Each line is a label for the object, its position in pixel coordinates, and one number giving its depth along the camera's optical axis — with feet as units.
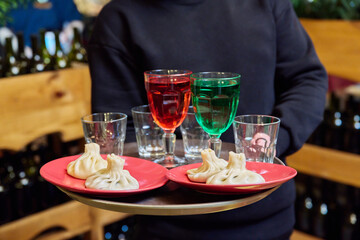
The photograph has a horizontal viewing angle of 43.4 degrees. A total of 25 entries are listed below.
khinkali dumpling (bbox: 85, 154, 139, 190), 2.48
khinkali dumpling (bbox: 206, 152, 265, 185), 2.45
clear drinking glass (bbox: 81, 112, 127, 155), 3.17
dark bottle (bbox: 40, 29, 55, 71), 6.73
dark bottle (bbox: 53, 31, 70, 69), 6.79
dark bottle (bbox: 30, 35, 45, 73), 6.29
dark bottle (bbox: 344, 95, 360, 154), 7.06
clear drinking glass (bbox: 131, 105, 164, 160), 3.35
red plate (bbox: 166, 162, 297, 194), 2.33
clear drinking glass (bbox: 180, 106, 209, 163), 3.32
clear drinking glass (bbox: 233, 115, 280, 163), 2.99
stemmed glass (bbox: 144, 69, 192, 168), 2.95
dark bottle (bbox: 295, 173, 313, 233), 7.91
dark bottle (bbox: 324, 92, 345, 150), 7.23
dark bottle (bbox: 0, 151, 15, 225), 6.09
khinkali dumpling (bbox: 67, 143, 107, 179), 2.71
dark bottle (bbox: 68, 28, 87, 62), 7.29
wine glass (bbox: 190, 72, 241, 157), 2.85
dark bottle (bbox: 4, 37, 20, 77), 6.22
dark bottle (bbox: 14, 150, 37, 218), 6.25
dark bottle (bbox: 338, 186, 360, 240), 7.37
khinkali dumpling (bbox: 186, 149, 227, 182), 2.54
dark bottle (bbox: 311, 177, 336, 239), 7.65
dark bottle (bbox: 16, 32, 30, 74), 6.23
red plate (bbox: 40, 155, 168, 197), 2.41
